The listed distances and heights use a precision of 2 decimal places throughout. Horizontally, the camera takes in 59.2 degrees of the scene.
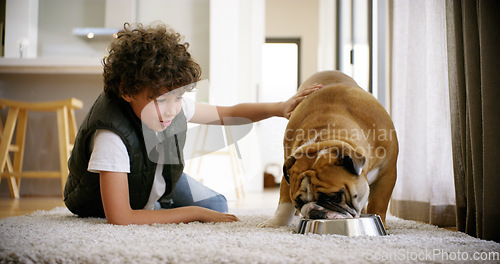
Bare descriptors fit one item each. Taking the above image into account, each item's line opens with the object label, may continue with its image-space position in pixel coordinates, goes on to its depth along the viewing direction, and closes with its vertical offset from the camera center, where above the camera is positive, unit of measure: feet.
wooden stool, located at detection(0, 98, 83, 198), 9.88 +0.43
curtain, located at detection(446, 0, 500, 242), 3.62 +0.36
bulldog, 3.77 -0.06
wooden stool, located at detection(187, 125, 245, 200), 7.39 -0.04
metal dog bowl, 3.57 -0.64
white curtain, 5.49 +0.53
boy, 4.22 +0.14
